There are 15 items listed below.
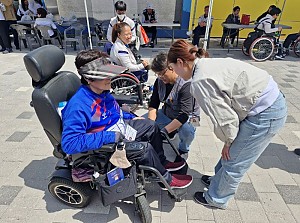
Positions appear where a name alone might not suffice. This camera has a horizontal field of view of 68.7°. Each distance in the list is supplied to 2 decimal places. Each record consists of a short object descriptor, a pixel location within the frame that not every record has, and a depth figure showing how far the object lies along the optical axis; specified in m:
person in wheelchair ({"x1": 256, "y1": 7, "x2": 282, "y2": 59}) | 5.26
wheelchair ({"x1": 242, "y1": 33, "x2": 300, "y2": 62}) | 5.45
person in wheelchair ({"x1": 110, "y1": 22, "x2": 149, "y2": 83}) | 2.90
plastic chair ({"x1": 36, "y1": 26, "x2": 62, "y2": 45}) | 6.04
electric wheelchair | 1.47
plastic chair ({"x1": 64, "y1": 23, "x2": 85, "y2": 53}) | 6.34
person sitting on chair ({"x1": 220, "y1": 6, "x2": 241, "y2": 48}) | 6.73
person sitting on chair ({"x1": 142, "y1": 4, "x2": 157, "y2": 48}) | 7.14
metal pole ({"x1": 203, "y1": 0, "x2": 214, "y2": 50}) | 4.99
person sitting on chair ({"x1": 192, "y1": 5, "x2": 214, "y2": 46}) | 6.69
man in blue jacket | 1.41
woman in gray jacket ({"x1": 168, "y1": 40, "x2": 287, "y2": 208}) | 1.21
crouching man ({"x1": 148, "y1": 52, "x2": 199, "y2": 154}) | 1.94
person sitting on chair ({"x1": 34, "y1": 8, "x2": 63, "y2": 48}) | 6.00
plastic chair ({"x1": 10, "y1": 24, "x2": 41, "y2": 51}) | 6.23
